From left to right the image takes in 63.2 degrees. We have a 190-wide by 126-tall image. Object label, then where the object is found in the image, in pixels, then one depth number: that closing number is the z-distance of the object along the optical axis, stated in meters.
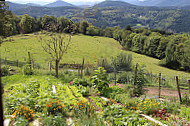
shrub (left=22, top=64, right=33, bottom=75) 11.07
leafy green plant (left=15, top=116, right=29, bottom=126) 3.86
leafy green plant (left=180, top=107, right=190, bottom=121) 5.36
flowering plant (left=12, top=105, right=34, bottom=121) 4.32
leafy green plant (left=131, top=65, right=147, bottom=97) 9.32
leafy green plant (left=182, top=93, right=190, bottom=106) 7.58
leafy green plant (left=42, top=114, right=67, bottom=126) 3.99
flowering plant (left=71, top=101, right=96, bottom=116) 4.84
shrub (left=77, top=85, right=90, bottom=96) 7.40
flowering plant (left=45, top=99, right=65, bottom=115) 4.64
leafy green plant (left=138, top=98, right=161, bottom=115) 5.61
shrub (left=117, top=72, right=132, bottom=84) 12.91
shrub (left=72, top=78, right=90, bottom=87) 8.96
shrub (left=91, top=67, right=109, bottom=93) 7.74
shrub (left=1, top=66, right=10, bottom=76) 10.87
